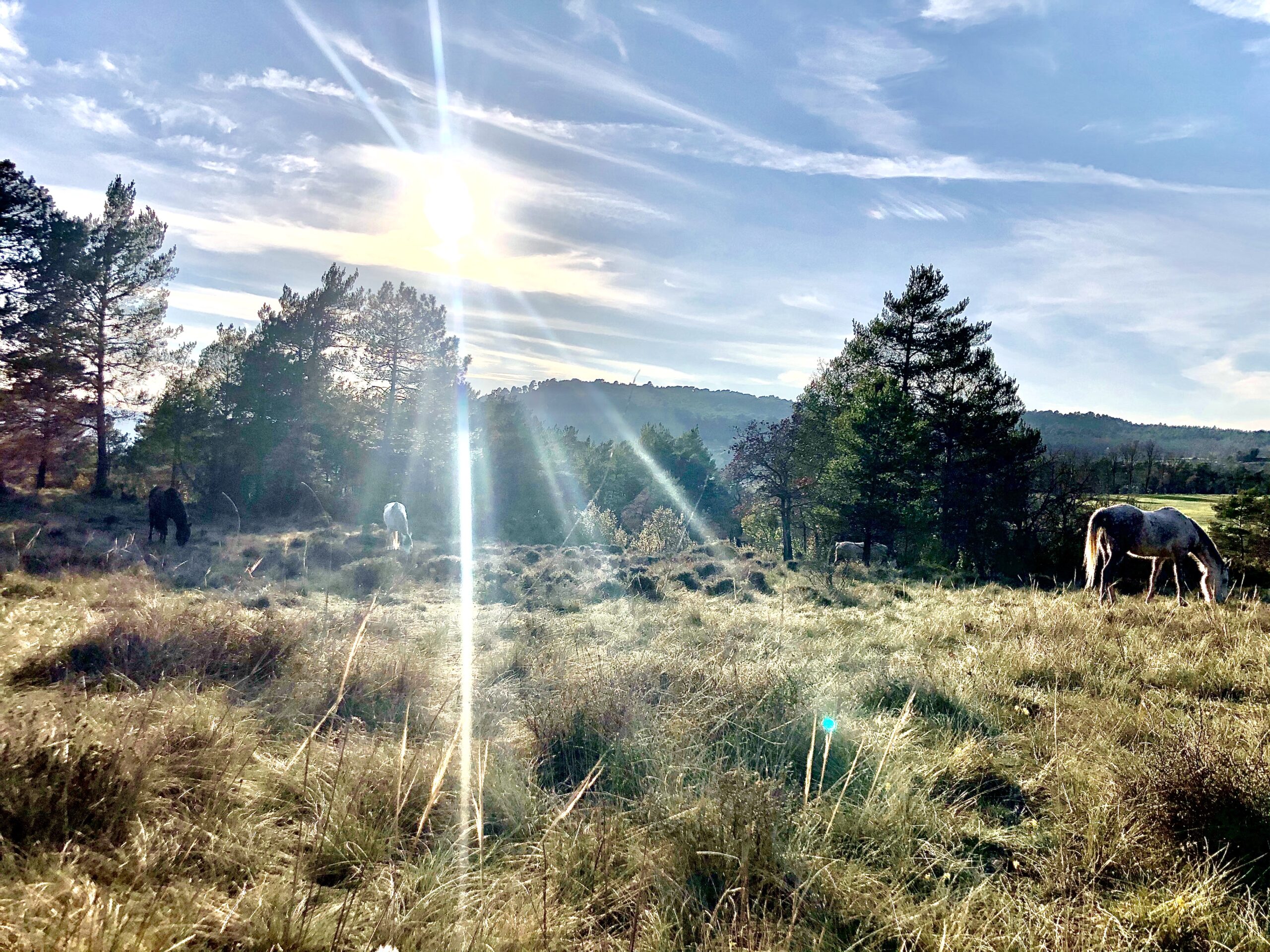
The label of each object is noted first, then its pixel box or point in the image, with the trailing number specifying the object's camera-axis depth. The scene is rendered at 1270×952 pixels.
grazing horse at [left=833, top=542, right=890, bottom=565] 21.89
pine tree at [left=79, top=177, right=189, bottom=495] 23.66
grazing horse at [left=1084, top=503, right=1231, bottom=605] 9.62
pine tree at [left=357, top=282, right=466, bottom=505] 32.50
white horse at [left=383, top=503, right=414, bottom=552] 19.11
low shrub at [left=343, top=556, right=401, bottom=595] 13.14
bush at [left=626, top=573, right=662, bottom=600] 11.40
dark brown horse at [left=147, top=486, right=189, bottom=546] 17.42
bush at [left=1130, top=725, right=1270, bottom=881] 2.56
